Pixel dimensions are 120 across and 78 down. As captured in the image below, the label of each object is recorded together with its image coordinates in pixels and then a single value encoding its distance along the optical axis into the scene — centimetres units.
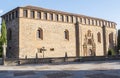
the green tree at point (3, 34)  2194
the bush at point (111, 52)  3002
